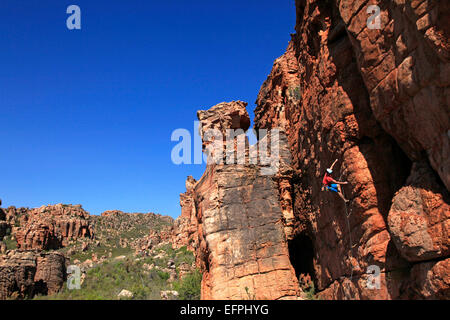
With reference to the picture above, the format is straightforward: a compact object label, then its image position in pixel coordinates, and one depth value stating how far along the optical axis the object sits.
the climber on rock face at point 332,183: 11.25
